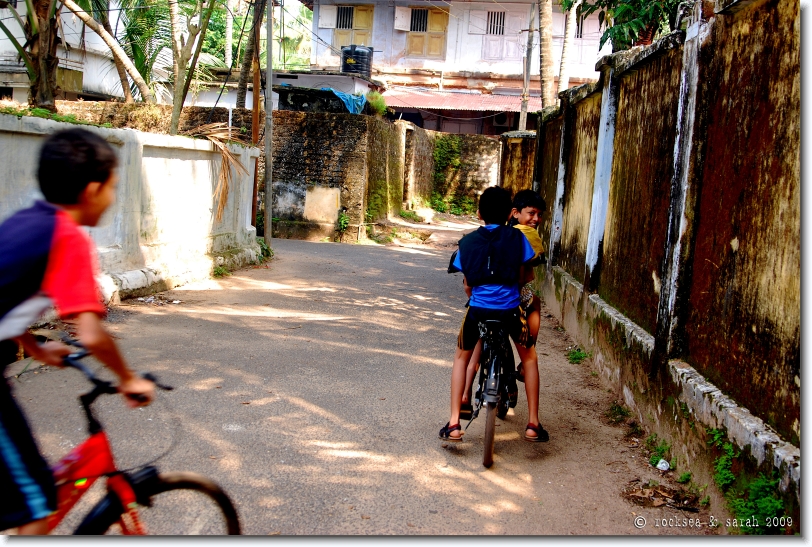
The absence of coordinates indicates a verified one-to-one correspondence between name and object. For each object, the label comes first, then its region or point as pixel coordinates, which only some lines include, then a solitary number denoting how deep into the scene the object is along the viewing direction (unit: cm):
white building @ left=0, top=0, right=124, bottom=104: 2053
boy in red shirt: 217
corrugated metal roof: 2697
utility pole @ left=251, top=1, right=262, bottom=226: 1330
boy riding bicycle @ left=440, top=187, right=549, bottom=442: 445
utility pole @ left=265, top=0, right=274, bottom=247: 1369
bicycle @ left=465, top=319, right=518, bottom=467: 432
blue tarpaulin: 1842
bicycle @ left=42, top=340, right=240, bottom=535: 236
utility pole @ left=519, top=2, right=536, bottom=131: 2210
